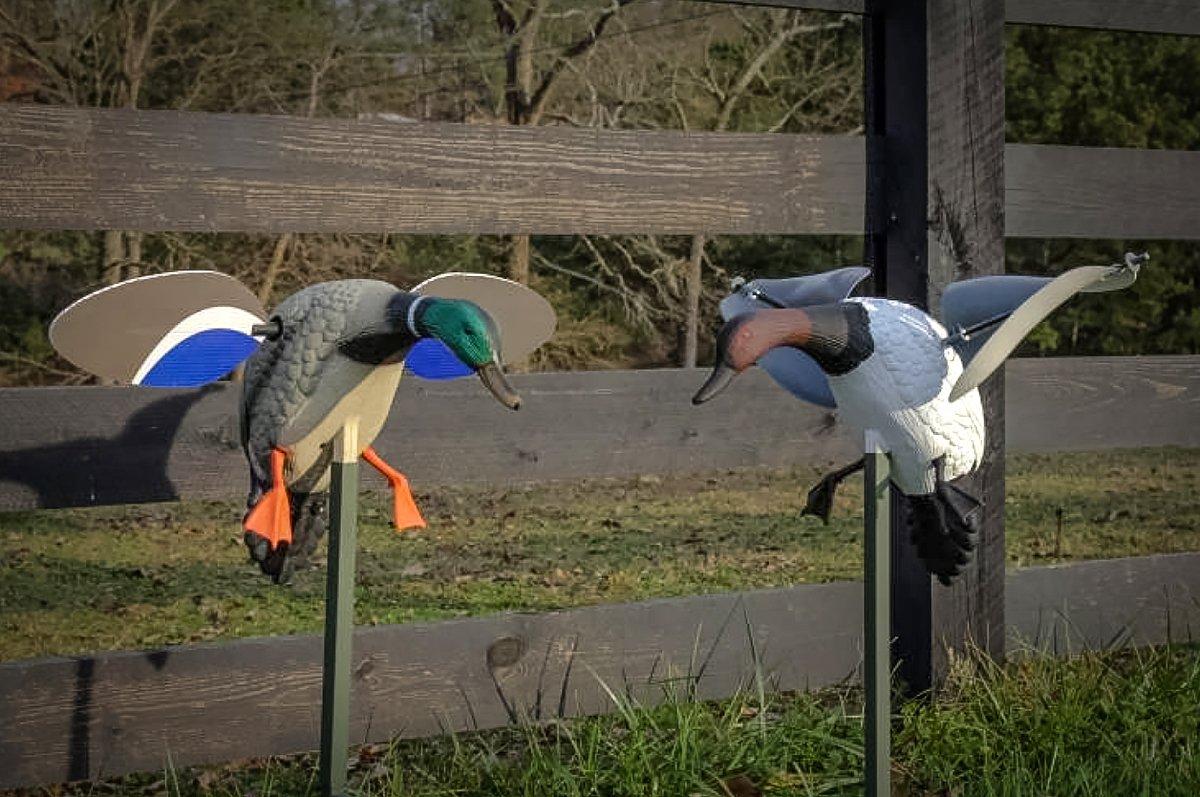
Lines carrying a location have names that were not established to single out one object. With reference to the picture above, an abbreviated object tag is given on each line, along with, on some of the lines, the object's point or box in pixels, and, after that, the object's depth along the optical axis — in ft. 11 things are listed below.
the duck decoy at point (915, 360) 5.69
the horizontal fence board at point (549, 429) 7.63
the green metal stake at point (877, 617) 6.00
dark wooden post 9.21
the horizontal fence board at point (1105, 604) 10.30
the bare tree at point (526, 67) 29.43
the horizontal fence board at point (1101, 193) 10.04
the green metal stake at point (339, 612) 6.04
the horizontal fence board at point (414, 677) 7.61
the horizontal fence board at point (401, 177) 7.41
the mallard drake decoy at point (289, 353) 5.83
